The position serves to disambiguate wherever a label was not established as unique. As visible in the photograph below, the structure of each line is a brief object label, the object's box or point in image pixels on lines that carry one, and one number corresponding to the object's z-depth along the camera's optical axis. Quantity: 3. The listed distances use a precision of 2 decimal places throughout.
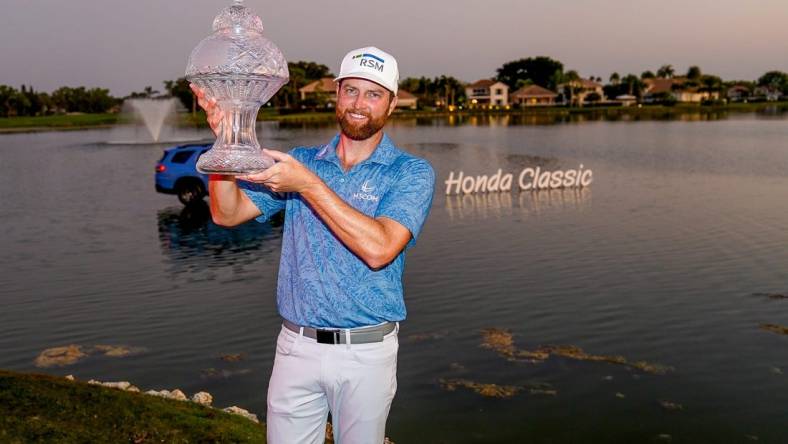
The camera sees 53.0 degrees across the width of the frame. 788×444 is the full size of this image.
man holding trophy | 3.93
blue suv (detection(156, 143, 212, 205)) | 24.72
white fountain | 75.62
